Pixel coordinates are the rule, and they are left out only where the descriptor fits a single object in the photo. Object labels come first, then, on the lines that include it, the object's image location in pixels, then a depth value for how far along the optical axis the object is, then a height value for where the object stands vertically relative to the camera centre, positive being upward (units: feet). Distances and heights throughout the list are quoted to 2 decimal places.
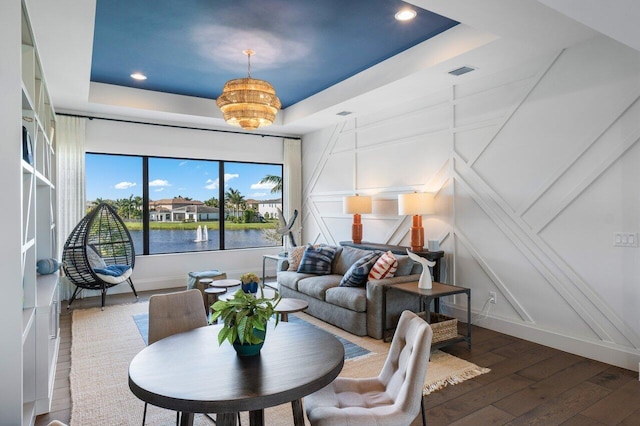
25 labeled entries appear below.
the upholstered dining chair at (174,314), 7.93 -1.98
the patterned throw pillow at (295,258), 18.54 -1.95
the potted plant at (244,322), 5.79 -1.53
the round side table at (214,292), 14.08 -2.65
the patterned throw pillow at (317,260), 17.40 -1.95
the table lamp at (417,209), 15.76 +0.24
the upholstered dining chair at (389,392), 5.50 -2.73
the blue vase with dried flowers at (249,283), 12.88 -2.14
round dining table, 4.72 -2.08
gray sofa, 13.39 -2.94
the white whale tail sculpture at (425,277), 12.69 -1.96
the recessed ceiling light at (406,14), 11.41 +5.77
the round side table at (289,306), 11.52 -2.68
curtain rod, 19.43 +4.90
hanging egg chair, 17.35 -1.69
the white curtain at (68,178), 18.72 +1.84
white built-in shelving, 6.10 -0.40
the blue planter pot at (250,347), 5.87 -1.92
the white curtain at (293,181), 25.26 +2.17
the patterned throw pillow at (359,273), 14.47 -2.06
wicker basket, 11.87 -3.40
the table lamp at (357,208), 19.20 +0.35
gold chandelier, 13.54 +3.90
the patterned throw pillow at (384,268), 14.01 -1.83
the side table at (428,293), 11.92 -2.35
